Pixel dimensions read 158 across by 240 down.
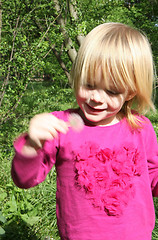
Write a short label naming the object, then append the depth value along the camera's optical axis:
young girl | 1.17
